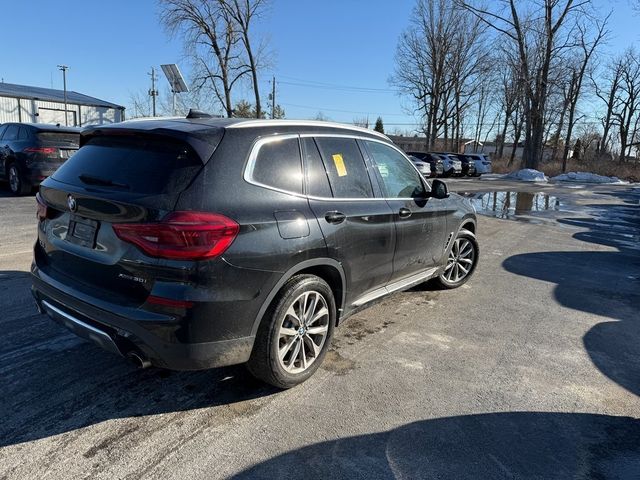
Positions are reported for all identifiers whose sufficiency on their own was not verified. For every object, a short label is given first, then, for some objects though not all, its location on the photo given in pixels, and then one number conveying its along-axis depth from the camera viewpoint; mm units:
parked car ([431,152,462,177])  31878
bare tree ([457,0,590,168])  35531
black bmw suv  2594
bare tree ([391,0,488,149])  43688
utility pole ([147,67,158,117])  54962
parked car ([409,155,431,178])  26362
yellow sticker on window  3655
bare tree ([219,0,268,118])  29812
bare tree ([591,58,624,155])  56688
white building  35619
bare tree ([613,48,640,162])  55975
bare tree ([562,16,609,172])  47062
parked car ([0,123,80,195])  10234
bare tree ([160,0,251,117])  29031
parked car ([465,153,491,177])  36219
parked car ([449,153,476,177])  34406
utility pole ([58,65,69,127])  38966
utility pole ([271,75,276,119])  47581
